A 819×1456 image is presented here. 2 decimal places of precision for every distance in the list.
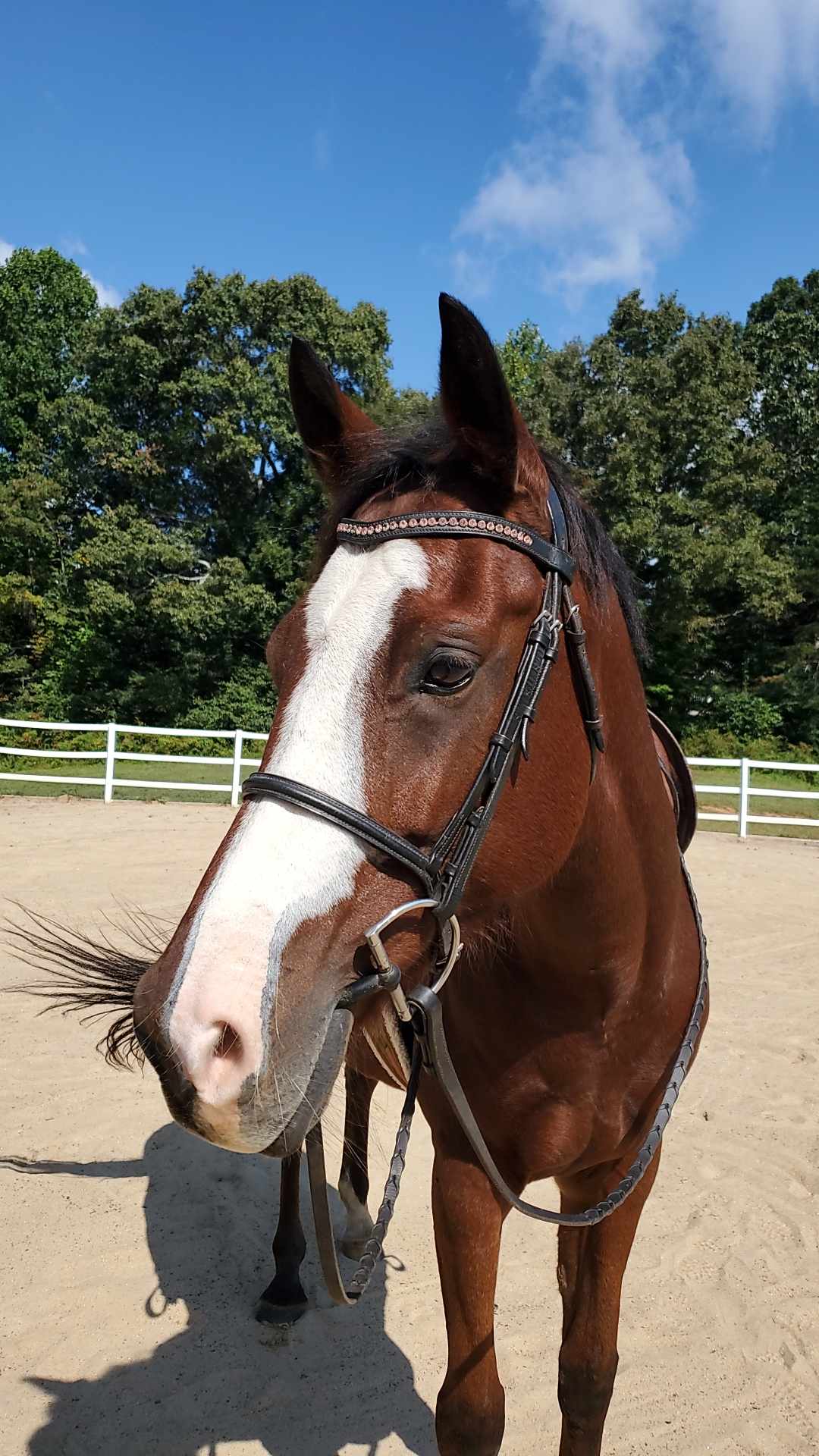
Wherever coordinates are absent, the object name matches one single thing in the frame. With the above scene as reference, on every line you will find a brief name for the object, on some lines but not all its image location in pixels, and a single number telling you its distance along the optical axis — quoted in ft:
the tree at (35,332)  107.76
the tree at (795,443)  85.51
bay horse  3.87
